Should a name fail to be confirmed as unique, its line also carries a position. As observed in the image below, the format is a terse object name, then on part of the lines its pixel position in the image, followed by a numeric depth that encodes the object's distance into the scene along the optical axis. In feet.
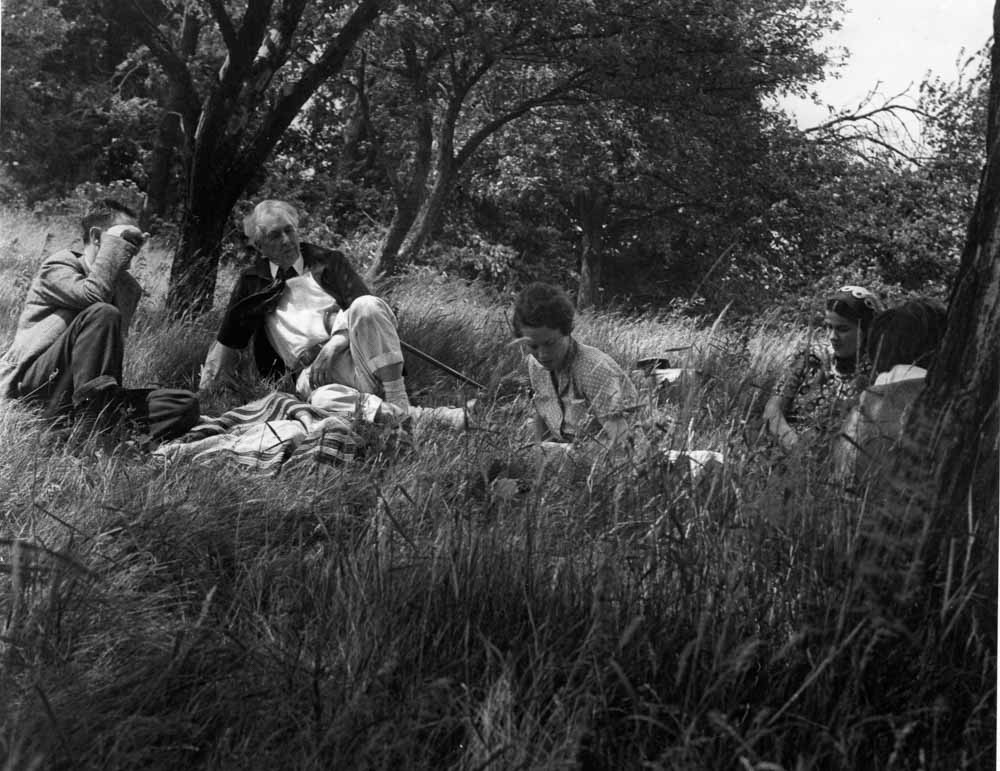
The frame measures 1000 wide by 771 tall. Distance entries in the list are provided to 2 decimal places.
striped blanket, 11.60
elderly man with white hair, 16.29
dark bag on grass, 13.76
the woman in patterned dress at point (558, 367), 13.01
